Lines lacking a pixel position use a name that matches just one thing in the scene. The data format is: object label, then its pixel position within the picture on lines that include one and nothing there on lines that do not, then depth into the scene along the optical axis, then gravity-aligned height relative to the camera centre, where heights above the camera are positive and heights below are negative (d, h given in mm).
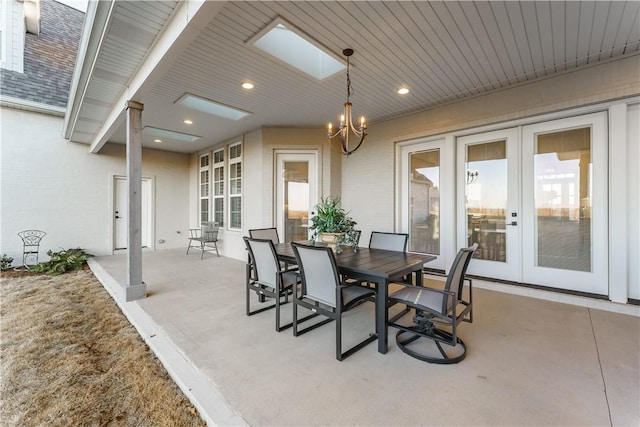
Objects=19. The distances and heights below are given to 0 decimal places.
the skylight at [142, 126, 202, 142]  5645 +1765
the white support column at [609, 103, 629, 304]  2926 +93
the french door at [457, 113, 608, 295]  3170 +135
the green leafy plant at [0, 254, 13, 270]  4983 -907
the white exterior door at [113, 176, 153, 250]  6636 +30
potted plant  2898 -132
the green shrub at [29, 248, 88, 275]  4793 -934
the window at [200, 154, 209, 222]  7328 +707
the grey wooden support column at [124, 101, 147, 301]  3391 +198
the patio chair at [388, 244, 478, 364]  1899 -763
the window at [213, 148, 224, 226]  6699 +681
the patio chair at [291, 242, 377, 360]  2018 -638
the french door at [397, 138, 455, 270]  4234 +263
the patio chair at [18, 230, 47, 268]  5293 -623
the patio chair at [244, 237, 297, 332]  2533 -615
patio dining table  2092 -458
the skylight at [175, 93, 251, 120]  4113 +1774
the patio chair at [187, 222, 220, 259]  6184 -563
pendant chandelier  2762 +932
